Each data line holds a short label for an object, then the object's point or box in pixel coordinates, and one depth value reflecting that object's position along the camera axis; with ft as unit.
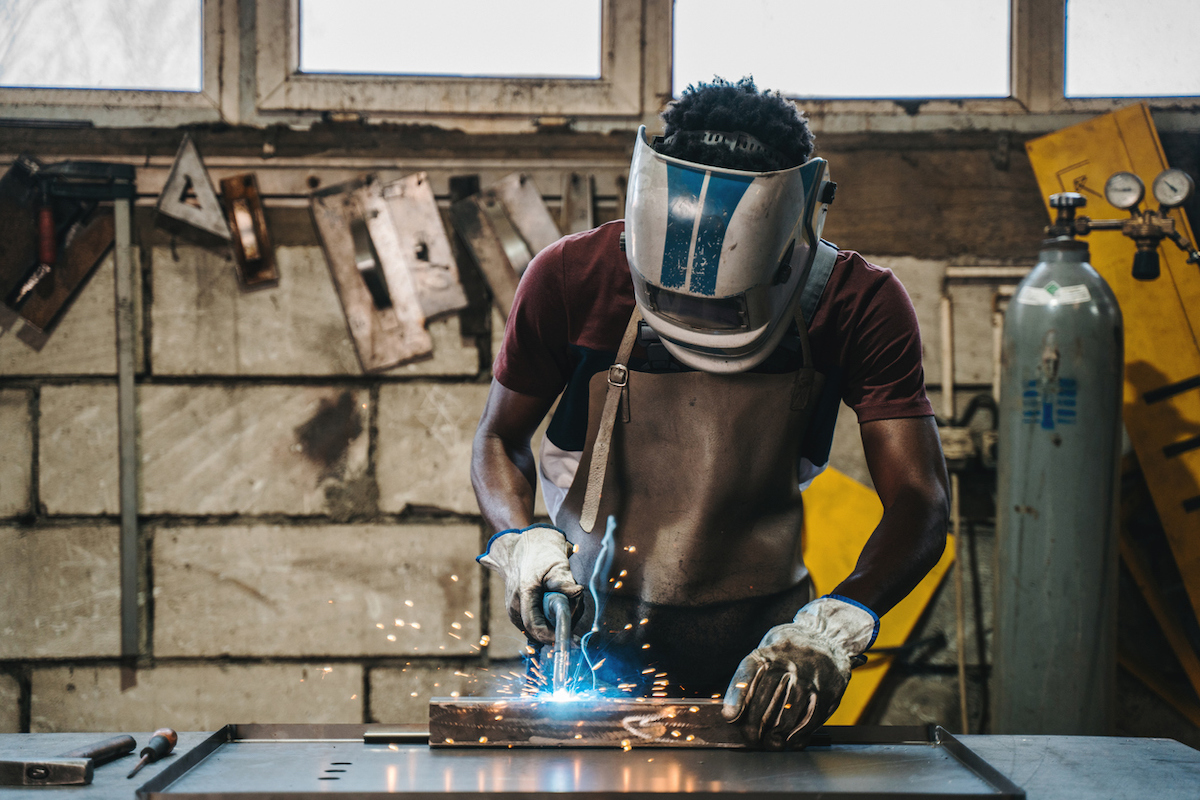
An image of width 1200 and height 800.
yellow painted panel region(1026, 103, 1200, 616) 7.79
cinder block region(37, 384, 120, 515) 8.23
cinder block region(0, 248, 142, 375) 8.21
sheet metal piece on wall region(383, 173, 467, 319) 8.33
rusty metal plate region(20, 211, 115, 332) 8.16
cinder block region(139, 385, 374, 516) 8.28
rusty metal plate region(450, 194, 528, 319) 8.28
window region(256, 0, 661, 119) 8.52
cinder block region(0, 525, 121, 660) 8.23
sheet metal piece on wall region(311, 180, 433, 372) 8.30
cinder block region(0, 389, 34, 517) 8.23
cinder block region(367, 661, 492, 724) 8.32
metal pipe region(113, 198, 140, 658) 8.16
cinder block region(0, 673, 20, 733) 8.25
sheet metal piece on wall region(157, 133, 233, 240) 8.17
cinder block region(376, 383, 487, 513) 8.34
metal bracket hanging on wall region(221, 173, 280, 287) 8.20
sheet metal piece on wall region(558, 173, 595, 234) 8.29
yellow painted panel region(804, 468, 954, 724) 8.12
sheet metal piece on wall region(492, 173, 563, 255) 8.29
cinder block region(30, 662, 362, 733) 8.25
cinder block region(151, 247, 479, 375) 8.29
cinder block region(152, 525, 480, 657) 8.27
